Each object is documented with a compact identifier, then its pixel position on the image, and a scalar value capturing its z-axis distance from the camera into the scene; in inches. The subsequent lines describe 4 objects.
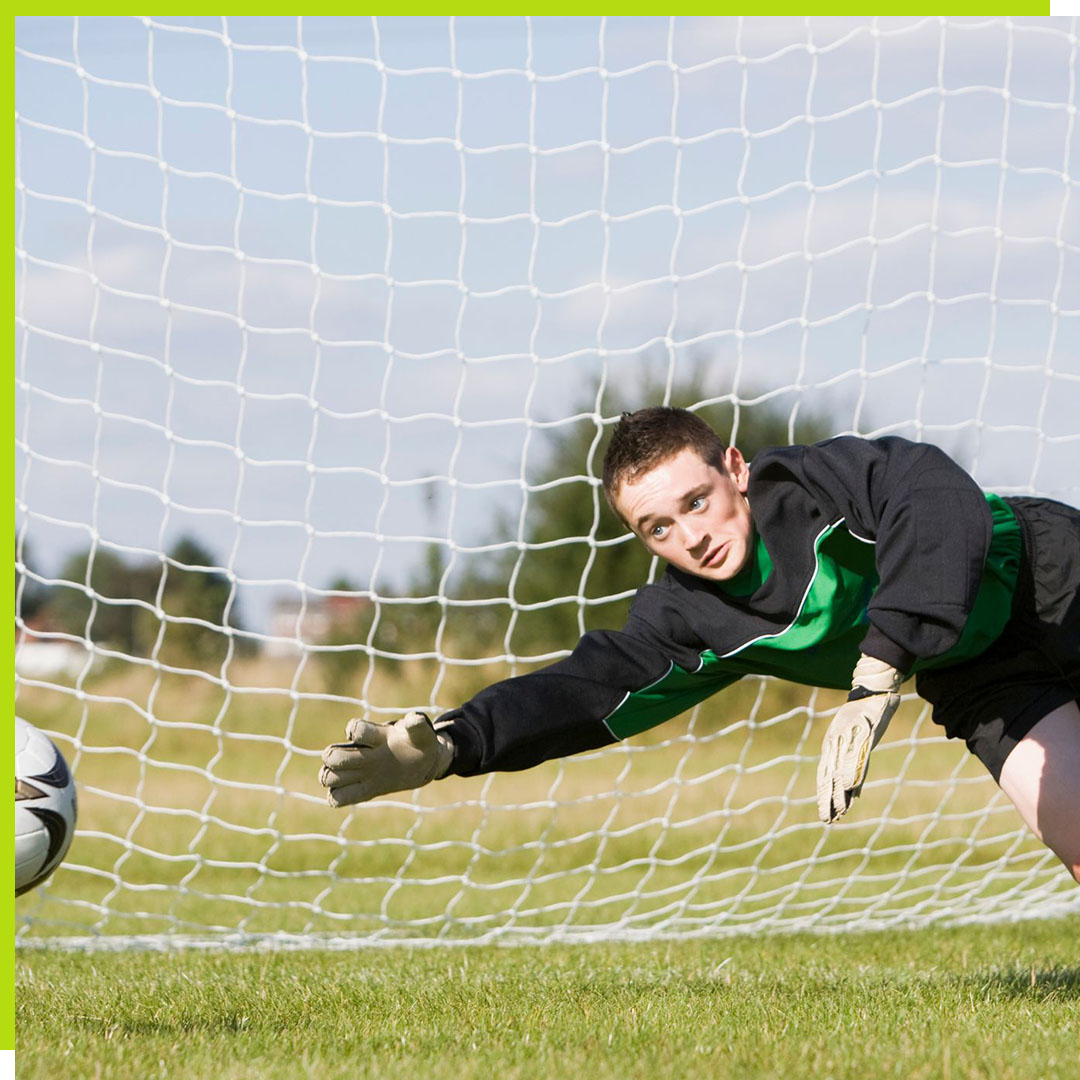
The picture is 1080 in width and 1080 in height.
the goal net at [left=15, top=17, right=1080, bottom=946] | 422.0
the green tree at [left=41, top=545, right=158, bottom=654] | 1891.0
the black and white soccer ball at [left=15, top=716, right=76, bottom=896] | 267.6
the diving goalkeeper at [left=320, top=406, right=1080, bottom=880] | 243.9
